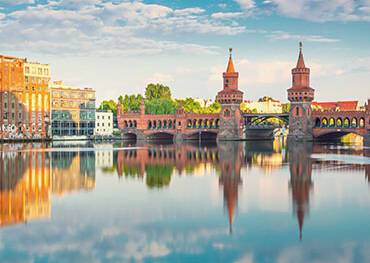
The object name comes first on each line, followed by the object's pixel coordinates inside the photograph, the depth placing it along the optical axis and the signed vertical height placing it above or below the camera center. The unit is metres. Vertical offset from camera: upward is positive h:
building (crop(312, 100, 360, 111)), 190.25 +7.01
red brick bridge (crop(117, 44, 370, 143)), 107.31 +0.93
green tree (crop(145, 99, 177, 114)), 144.38 +4.89
